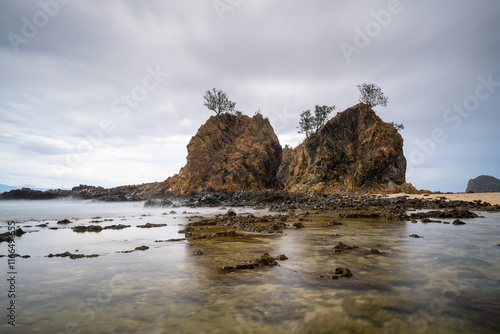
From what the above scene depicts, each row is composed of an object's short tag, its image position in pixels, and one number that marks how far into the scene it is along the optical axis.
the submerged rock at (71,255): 5.17
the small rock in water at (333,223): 9.16
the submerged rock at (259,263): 4.15
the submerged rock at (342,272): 3.53
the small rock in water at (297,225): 8.86
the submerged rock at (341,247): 5.16
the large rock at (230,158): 46.06
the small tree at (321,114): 43.34
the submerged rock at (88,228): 9.26
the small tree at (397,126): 38.06
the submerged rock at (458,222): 8.69
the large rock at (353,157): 34.22
